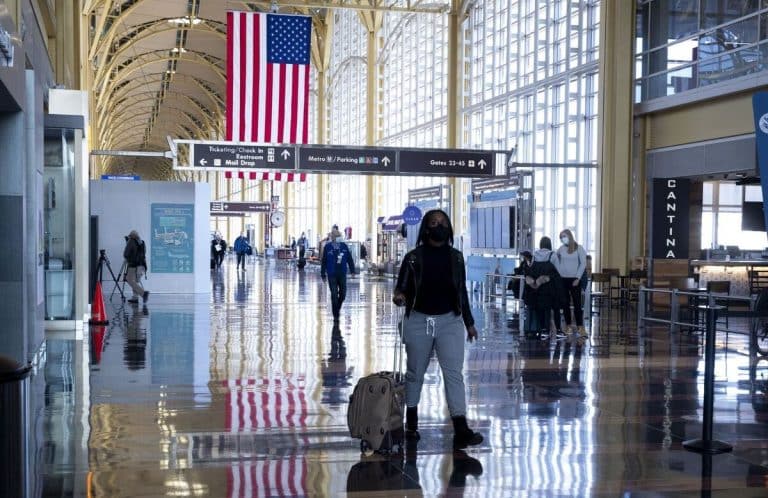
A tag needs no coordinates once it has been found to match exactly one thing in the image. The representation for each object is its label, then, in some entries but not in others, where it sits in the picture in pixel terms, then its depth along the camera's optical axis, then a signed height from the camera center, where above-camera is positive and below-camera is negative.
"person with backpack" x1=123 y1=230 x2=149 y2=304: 20.84 -0.73
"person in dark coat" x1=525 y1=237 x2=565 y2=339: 14.71 -0.80
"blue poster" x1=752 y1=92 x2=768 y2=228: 6.17 +0.67
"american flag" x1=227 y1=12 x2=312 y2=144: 21.48 +3.58
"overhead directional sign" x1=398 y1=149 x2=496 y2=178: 24.25 +1.76
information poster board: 25.95 -0.18
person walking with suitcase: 6.98 -0.55
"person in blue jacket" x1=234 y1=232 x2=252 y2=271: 45.03 -0.88
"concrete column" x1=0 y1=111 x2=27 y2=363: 10.02 -0.12
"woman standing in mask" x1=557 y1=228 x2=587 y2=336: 14.84 -0.60
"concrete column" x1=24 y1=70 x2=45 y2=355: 10.53 +0.21
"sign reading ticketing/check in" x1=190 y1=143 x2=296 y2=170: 22.89 +1.79
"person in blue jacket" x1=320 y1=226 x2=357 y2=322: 17.48 -0.67
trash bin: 3.58 -0.79
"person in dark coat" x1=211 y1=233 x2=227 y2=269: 46.44 -1.03
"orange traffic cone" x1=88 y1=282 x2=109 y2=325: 16.48 -1.45
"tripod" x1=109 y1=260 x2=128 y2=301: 23.54 -1.36
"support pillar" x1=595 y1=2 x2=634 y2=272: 24.41 +2.64
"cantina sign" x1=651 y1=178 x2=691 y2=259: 22.66 +0.45
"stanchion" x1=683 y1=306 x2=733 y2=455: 7.00 -1.40
